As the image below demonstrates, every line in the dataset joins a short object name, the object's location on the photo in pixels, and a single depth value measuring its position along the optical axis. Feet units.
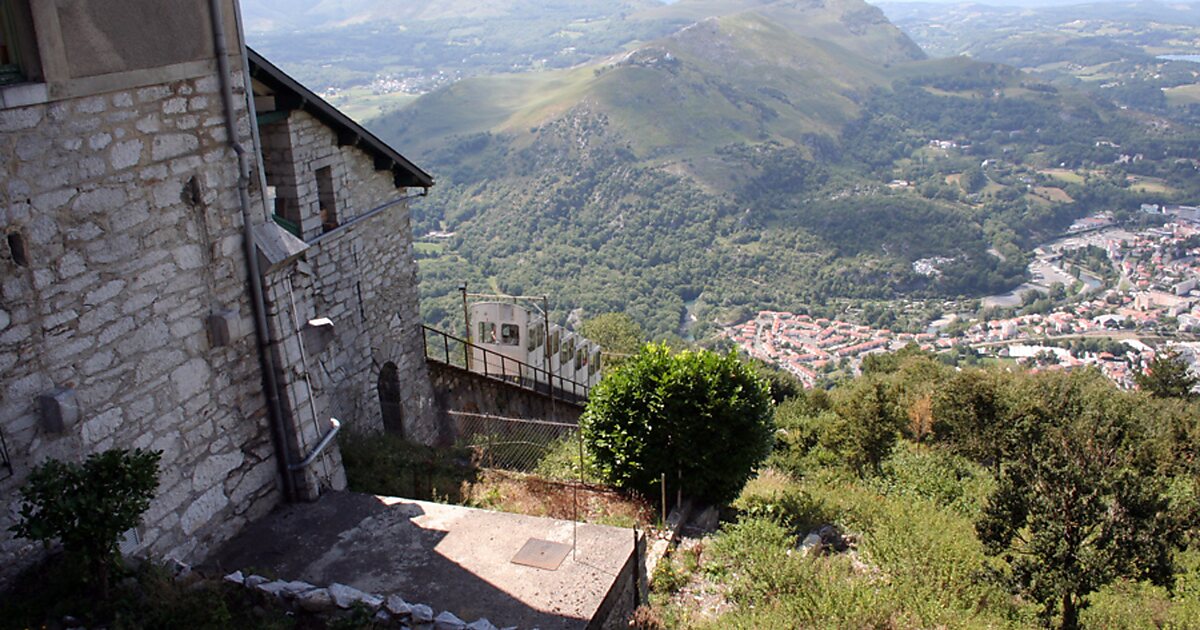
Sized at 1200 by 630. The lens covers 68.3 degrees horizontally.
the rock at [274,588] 22.06
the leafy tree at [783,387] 95.94
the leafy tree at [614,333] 127.95
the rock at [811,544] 33.15
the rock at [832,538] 36.76
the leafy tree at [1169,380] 90.22
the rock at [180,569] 22.62
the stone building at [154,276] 20.06
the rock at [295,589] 21.93
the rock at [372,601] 21.59
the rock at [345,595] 21.65
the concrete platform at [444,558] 23.07
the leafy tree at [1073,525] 29.50
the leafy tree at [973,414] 57.06
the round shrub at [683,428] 37.01
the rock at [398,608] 21.52
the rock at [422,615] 21.43
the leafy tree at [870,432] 52.47
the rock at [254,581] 22.34
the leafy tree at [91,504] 19.13
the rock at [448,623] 21.30
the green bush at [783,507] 37.60
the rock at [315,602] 21.76
